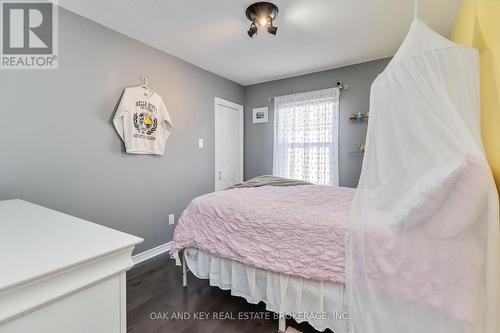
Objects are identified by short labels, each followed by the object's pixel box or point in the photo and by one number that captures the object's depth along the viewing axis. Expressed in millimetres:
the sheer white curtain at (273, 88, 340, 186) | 3289
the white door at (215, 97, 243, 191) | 3580
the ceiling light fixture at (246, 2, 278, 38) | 1865
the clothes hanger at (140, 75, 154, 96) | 2498
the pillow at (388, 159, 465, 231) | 835
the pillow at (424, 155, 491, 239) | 791
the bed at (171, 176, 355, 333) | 1304
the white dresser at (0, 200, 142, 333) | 574
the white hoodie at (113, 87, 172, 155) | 2303
